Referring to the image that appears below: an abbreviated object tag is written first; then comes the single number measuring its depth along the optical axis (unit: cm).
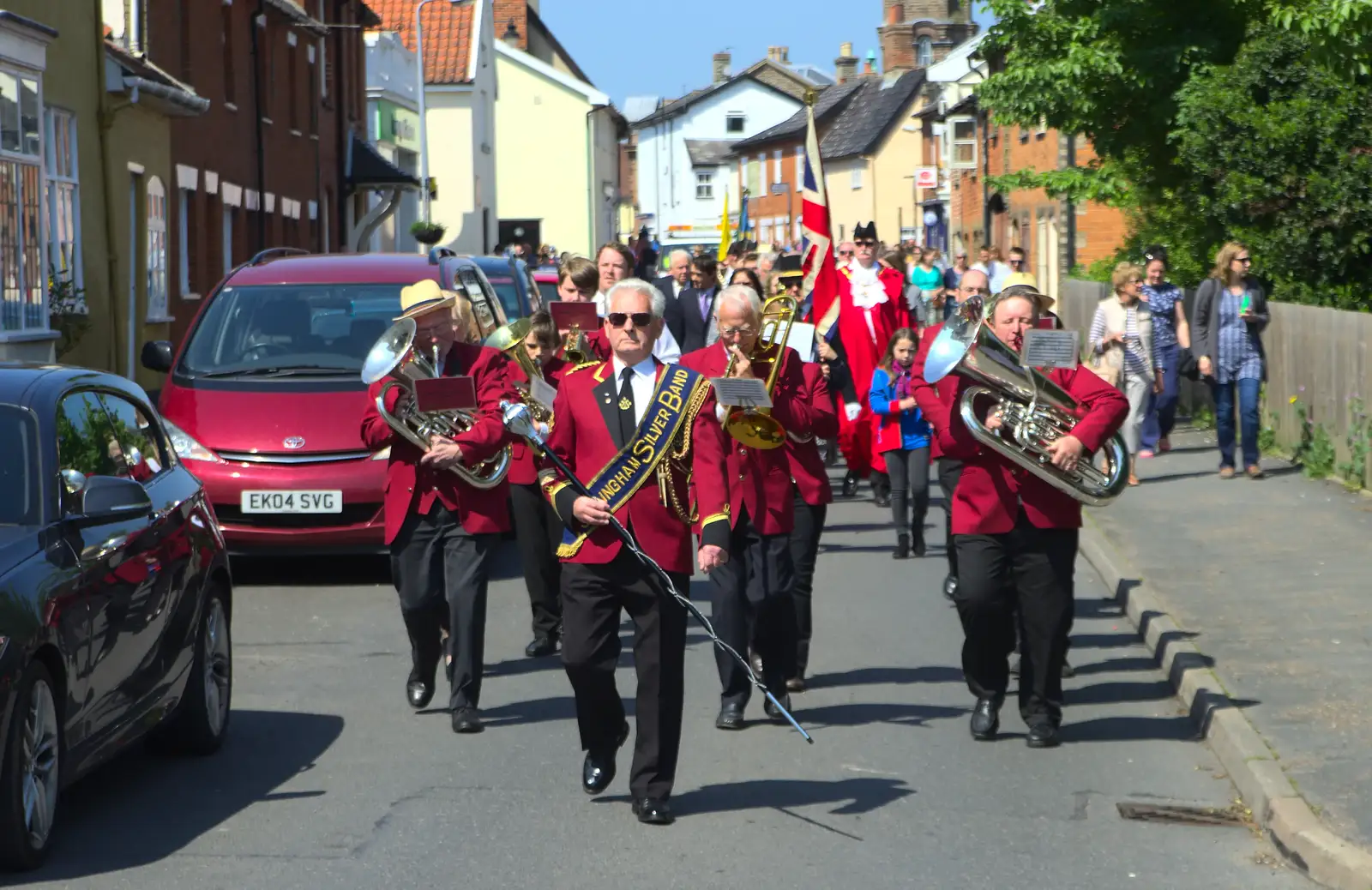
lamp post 4541
